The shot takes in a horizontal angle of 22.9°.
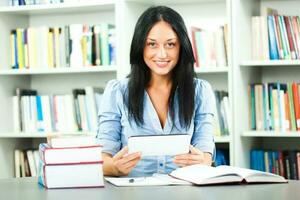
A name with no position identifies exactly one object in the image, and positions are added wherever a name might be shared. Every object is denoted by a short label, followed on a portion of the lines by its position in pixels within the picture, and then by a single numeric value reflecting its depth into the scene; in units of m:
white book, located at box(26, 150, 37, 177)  5.14
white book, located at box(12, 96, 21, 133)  5.13
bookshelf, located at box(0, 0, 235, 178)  4.60
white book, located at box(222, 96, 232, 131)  4.46
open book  2.41
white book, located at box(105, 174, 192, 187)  2.47
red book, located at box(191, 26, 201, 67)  4.58
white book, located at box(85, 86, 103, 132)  4.87
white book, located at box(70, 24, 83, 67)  4.85
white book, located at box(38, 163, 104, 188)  2.41
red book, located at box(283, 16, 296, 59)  4.37
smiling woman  3.08
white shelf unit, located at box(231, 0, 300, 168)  4.31
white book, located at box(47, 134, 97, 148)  2.46
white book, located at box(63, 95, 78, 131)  4.94
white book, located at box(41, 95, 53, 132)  5.02
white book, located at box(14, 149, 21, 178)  5.16
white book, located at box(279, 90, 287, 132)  4.38
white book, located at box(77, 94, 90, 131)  4.90
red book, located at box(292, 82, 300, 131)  4.35
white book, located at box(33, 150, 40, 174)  5.15
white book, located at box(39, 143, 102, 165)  2.41
